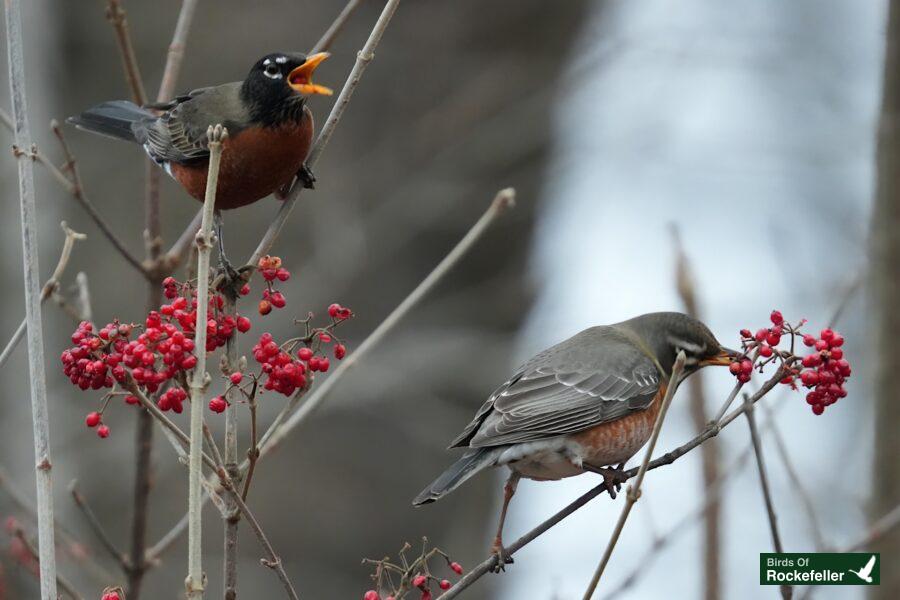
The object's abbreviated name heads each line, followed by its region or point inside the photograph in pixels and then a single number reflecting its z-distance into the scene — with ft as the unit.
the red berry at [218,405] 14.08
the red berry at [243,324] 14.64
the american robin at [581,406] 20.10
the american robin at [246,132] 20.52
